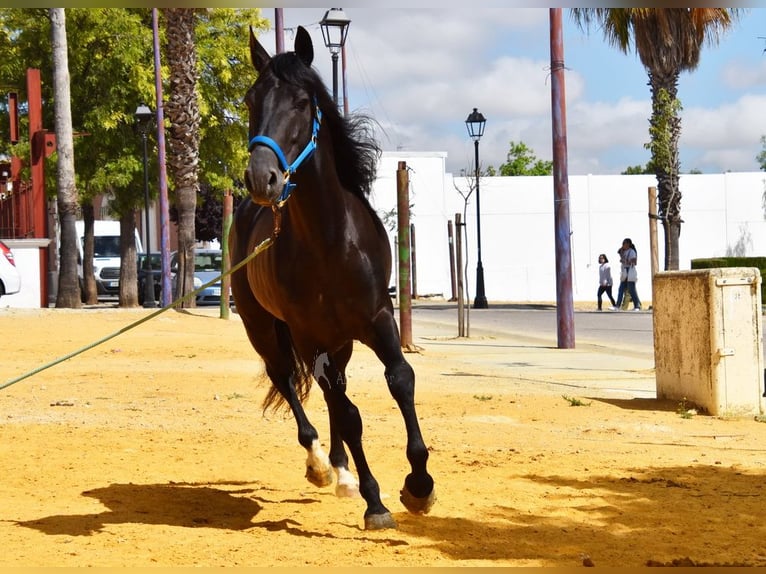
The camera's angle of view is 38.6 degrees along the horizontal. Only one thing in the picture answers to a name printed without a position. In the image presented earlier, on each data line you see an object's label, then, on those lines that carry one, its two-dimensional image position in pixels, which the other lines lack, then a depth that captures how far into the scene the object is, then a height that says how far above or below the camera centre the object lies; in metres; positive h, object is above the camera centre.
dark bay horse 5.54 +0.12
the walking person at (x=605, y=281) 33.97 -0.47
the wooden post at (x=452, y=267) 36.44 +0.09
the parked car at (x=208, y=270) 33.34 +0.22
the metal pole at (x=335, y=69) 23.16 +4.47
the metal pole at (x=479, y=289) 36.78 -0.67
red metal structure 27.94 +2.58
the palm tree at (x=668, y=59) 28.66 +5.65
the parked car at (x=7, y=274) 24.27 +0.17
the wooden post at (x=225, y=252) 21.94 +0.50
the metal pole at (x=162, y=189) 30.41 +2.54
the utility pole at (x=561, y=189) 17.22 +1.23
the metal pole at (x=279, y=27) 20.64 +4.68
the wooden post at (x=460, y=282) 19.03 -0.22
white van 42.62 +0.94
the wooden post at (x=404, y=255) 16.62 +0.25
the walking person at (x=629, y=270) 31.20 -0.14
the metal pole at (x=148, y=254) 32.91 +0.77
